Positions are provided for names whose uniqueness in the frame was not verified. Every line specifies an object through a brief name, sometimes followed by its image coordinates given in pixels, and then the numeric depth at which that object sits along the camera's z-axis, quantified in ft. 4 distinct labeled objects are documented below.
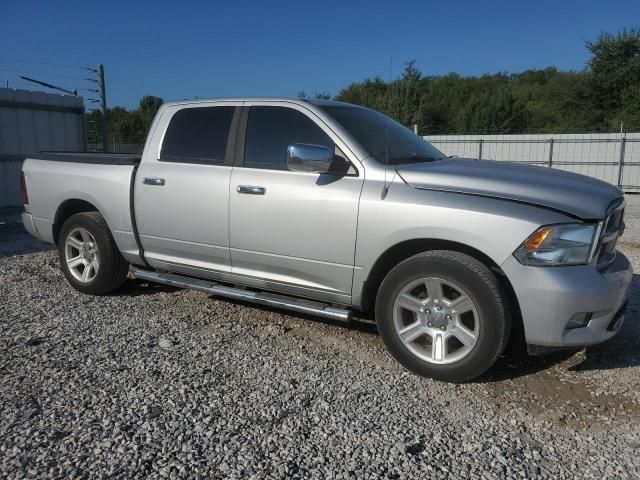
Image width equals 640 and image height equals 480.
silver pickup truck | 10.50
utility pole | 44.01
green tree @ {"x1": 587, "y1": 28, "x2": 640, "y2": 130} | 119.34
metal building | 37.45
